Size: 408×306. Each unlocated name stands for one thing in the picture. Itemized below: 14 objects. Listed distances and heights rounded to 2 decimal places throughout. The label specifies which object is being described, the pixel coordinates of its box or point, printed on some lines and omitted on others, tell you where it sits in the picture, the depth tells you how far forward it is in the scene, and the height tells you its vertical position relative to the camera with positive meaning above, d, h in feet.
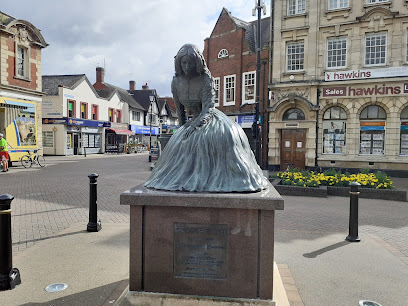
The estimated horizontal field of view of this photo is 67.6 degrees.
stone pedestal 9.29 -3.14
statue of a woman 10.12 -0.21
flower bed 33.53 -3.91
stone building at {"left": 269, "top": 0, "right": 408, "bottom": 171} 53.16 +11.15
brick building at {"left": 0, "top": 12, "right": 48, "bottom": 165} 61.21 +12.12
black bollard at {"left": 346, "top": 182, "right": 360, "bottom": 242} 17.83 -4.06
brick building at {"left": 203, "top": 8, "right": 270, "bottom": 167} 73.46 +20.17
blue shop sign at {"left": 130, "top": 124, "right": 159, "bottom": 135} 141.49 +6.48
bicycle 61.31 -3.76
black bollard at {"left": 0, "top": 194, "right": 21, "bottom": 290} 11.76 -4.39
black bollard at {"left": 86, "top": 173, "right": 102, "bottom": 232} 18.79 -4.21
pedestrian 51.71 -2.35
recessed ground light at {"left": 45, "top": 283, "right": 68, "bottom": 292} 11.59 -5.61
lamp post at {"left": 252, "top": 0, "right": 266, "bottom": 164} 41.93 +11.68
